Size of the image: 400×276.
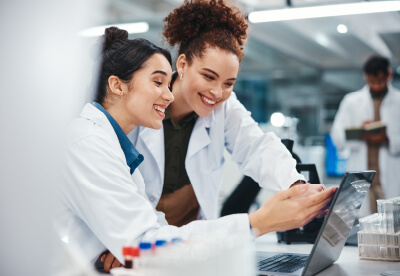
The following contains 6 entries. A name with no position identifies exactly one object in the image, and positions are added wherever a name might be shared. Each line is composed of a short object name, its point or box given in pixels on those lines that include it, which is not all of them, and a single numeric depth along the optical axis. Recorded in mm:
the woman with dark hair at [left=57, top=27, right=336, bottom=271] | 1069
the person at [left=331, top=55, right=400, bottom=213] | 3789
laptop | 1105
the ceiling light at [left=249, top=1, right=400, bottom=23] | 4195
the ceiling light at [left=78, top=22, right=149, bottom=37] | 5738
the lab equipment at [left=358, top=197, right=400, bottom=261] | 1420
